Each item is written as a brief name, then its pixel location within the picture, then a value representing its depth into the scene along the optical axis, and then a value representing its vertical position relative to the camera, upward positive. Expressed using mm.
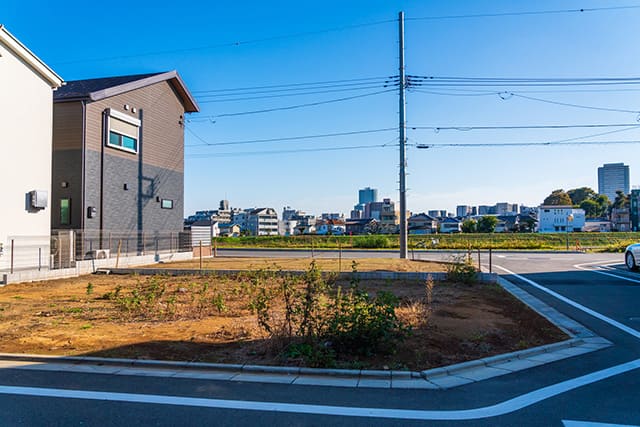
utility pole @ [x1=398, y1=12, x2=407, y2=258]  19500 +2737
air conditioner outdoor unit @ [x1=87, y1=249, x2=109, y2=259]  17480 -1295
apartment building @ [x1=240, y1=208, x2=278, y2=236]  114312 +302
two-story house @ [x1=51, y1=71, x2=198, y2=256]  17781 +3075
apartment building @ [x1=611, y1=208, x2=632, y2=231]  87381 +30
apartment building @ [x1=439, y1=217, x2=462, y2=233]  94450 -1152
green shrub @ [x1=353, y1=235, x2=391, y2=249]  35312 -1811
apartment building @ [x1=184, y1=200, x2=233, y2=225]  128750 +2930
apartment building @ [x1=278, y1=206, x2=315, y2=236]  128988 +289
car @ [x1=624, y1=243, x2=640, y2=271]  15938 -1381
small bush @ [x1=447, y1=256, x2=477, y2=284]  12609 -1588
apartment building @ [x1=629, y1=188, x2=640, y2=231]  75562 +1843
